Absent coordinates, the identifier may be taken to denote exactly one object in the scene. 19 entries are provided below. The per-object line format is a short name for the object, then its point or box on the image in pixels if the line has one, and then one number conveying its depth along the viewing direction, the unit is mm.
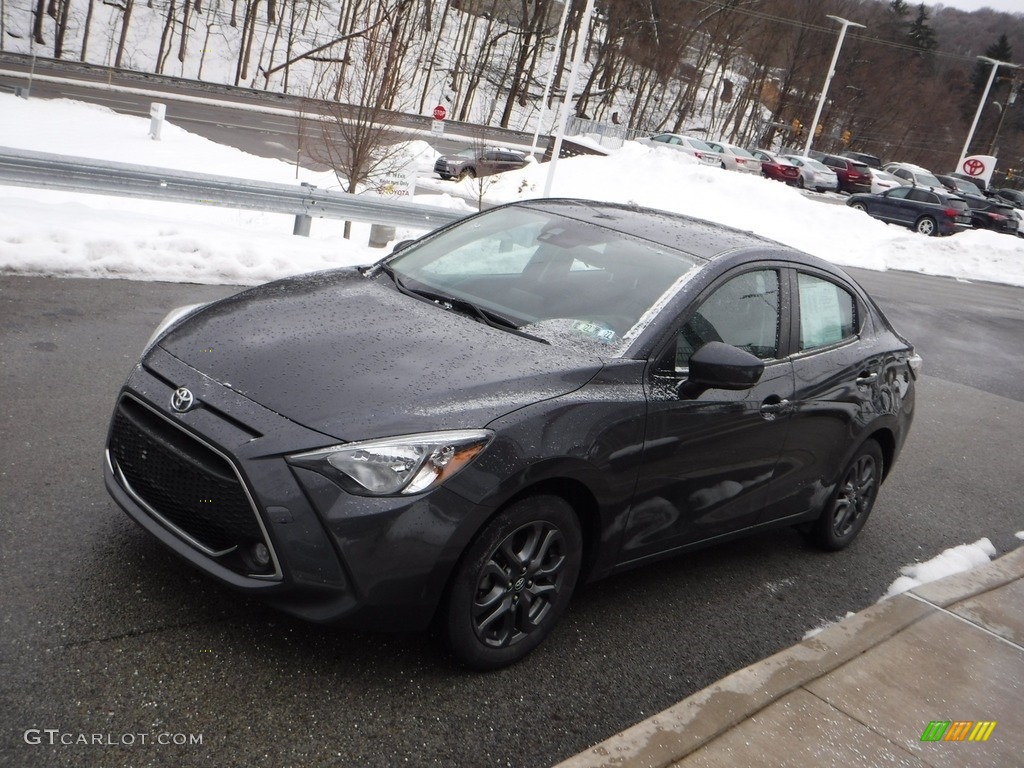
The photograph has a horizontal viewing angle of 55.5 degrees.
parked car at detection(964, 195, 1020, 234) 38812
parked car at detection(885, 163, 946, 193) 49000
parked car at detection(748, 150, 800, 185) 45969
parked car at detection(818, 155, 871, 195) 49219
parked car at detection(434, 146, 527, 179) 30188
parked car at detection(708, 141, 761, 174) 44219
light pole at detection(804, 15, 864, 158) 54688
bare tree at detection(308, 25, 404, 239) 15352
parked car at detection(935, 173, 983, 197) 47006
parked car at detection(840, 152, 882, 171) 61925
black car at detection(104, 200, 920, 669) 3141
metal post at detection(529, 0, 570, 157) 37022
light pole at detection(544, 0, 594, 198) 23453
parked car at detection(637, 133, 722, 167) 41875
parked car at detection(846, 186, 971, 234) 31875
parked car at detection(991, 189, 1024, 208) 49781
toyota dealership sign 52562
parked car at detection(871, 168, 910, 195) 47625
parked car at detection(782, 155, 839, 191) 46469
